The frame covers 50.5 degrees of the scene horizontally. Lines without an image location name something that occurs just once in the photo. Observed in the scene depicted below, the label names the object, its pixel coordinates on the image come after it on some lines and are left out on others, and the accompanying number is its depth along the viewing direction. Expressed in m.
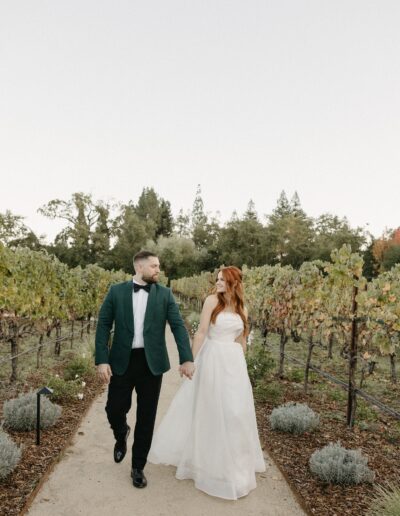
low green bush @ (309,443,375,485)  3.53
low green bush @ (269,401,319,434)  4.77
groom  3.33
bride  3.35
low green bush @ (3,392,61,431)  4.48
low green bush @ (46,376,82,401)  5.78
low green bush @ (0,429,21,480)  3.29
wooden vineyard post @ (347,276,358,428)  5.23
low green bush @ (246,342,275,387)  7.19
